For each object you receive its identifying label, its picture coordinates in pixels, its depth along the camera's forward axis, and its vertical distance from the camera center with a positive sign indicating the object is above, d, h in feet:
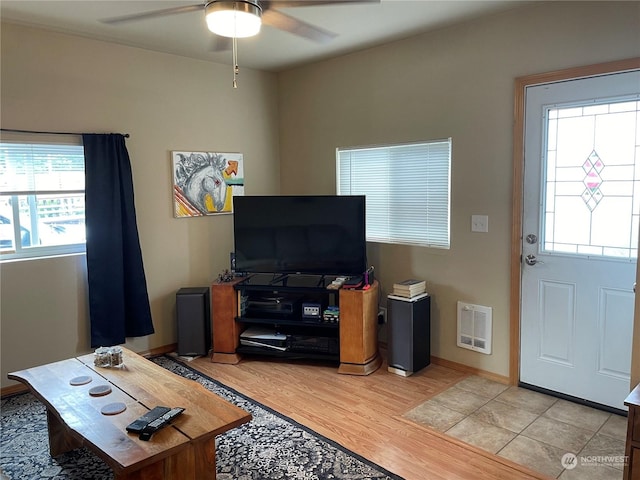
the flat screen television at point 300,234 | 12.73 -0.84
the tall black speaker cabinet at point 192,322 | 13.39 -3.30
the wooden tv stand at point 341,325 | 12.17 -3.23
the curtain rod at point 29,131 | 10.89 +1.77
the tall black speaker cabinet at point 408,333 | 11.84 -3.28
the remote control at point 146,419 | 6.54 -3.01
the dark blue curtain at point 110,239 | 12.13 -0.87
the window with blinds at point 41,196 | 11.21 +0.26
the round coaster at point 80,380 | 8.15 -3.01
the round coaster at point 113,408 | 7.10 -3.06
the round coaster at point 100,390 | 7.70 -3.02
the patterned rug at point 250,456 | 8.05 -4.50
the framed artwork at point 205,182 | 13.94 +0.69
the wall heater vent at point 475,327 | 11.72 -3.14
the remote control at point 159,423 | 6.42 -3.02
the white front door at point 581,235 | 9.39 -0.72
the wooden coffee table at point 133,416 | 6.23 -3.09
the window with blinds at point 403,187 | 12.48 +0.43
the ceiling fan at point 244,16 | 6.80 +2.86
